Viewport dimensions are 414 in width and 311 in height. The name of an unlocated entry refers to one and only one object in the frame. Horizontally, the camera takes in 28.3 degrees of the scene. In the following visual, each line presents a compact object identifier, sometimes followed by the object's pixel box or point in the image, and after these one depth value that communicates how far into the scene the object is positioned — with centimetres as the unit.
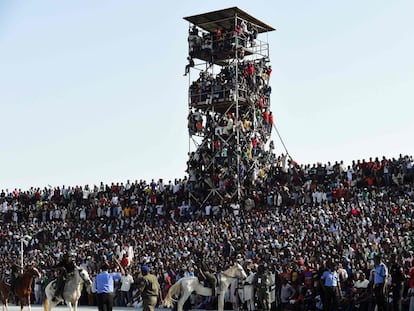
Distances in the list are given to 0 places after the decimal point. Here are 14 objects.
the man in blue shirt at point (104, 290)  2200
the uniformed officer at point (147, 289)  2081
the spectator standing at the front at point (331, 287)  2467
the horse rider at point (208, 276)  2559
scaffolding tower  4631
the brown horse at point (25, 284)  2730
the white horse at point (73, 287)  2336
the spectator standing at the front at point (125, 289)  3209
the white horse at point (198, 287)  2538
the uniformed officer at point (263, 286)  2628
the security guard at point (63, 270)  2334
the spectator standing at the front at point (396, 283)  2323
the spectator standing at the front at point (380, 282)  2314
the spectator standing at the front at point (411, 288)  2380
